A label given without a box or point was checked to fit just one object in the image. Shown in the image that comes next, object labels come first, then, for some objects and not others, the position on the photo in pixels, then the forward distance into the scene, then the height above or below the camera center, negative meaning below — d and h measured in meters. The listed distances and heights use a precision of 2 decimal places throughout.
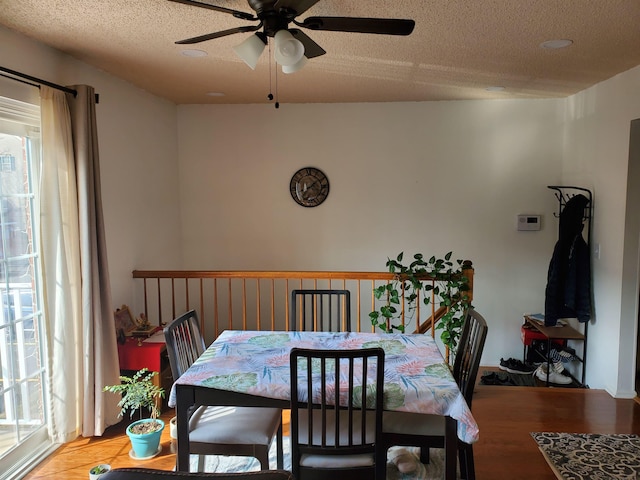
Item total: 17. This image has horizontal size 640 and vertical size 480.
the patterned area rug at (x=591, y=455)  2.81 -1.54
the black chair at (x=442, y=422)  2.28 -1.02
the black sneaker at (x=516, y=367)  4.85 -1.60
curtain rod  2.64 +0.76
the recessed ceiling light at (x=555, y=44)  3.00 +1.04
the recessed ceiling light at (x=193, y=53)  3.21 +1.06
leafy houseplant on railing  3.71 -0.65
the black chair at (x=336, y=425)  2.02 -0.92
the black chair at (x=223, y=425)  2.33 -1.07
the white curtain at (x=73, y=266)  3.02 -0.35
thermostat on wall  5.04 -0.13
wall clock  5.21 +0.25
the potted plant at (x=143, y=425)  2.94 -1.35
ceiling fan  1.95 +0.77
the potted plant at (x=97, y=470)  2.62 -1.42
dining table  2.10 -0.79
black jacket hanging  4.28 -0.57
